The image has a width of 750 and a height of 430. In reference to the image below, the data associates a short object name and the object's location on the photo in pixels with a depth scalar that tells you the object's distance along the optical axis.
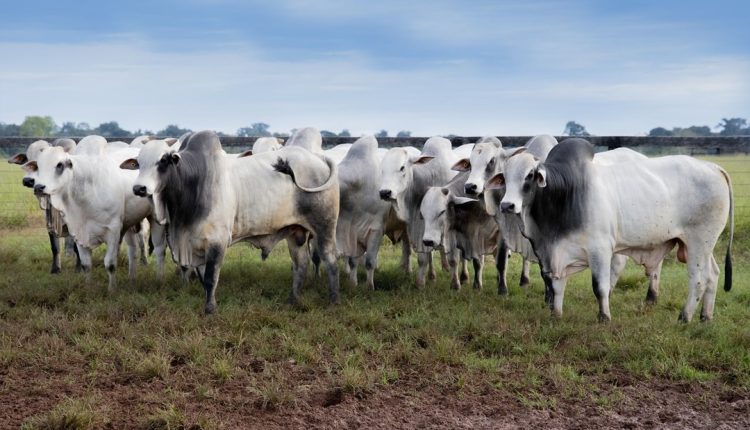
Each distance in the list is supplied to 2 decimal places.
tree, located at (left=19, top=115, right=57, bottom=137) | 51.19
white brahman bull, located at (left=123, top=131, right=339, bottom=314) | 7.21
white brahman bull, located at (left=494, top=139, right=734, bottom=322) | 6.68
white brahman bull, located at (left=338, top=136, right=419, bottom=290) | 8.56
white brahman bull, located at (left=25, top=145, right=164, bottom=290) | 8.16
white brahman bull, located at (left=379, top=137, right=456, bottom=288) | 8.33
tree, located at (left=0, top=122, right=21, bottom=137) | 36.89
